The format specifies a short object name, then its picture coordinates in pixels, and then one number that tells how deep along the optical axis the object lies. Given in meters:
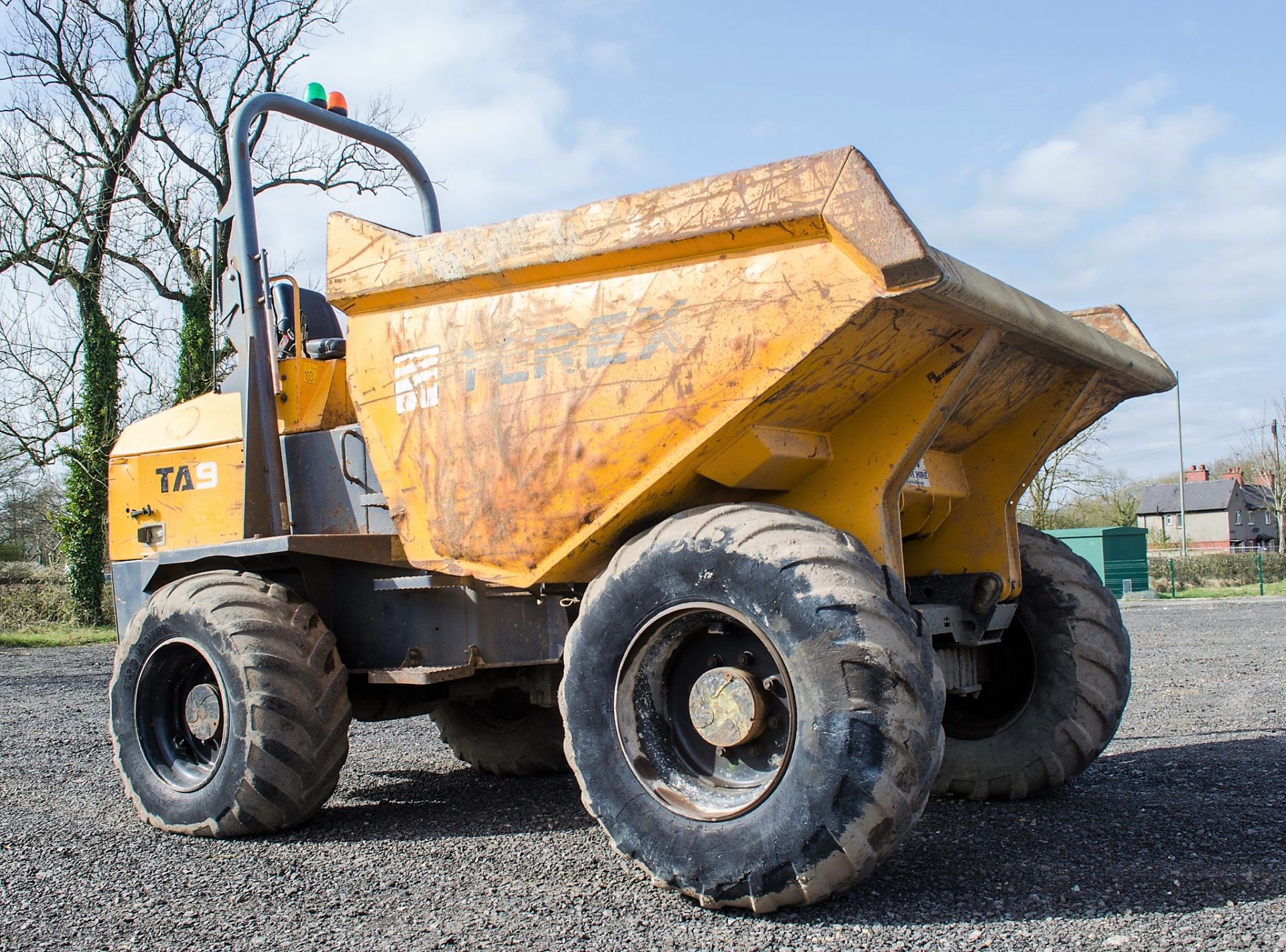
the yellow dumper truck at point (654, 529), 3.16
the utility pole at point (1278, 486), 49.38
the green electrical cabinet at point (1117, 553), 24.78
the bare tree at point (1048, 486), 33.47
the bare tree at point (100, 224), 20.30
